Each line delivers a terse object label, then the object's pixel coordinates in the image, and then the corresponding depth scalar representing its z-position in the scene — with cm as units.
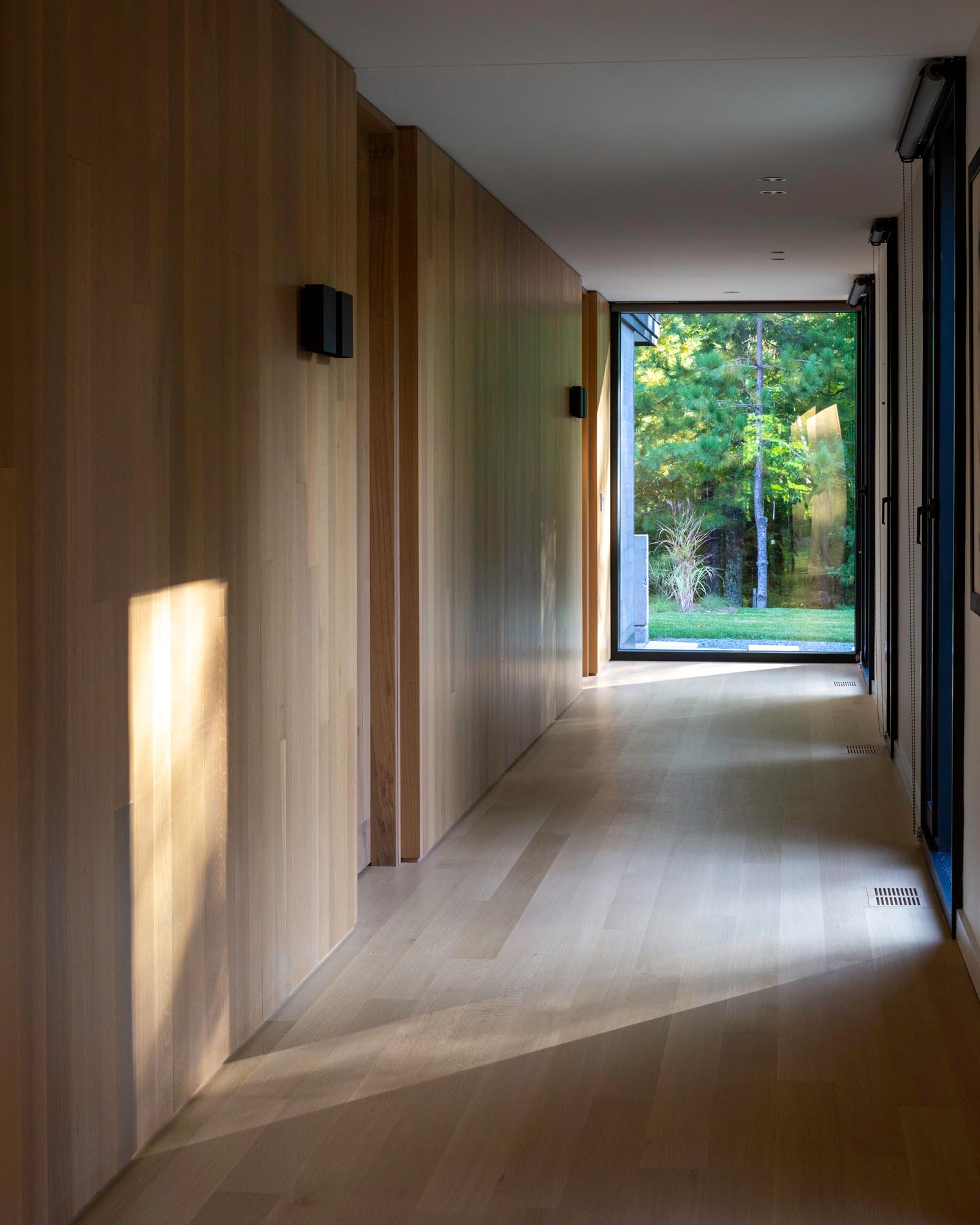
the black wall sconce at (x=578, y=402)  829
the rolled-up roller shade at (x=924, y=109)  388
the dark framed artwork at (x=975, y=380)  350
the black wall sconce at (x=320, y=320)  352
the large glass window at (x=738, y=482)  1001
